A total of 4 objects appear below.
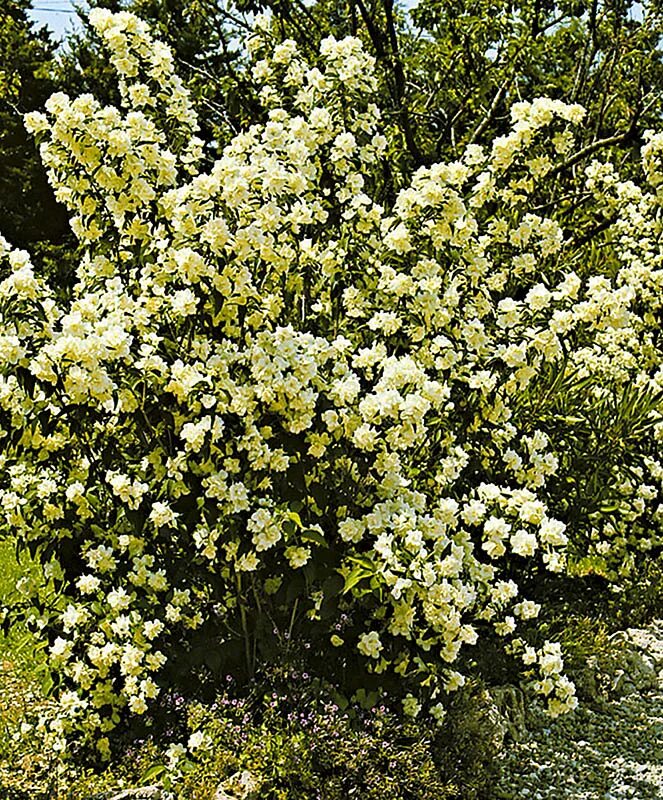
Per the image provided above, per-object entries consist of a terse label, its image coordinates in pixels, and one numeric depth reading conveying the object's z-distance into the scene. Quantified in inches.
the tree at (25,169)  636.7
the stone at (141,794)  120.1
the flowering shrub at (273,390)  125.0
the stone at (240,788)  120.0
